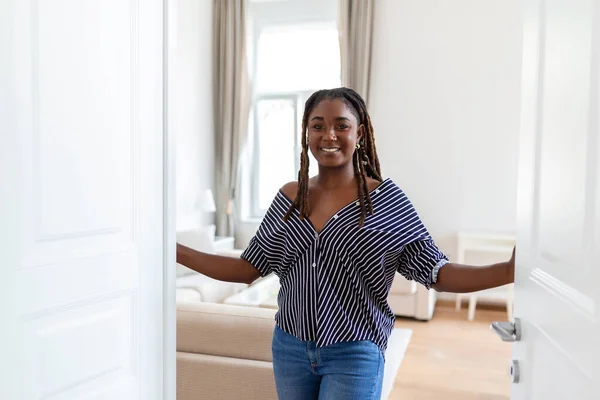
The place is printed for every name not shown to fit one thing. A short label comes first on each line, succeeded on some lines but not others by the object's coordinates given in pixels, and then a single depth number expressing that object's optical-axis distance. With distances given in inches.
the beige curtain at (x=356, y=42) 210.7
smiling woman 50.7
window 228.8
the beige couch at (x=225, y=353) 78.8
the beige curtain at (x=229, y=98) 230.5
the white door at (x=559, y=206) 32.0
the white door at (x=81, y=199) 34.8
